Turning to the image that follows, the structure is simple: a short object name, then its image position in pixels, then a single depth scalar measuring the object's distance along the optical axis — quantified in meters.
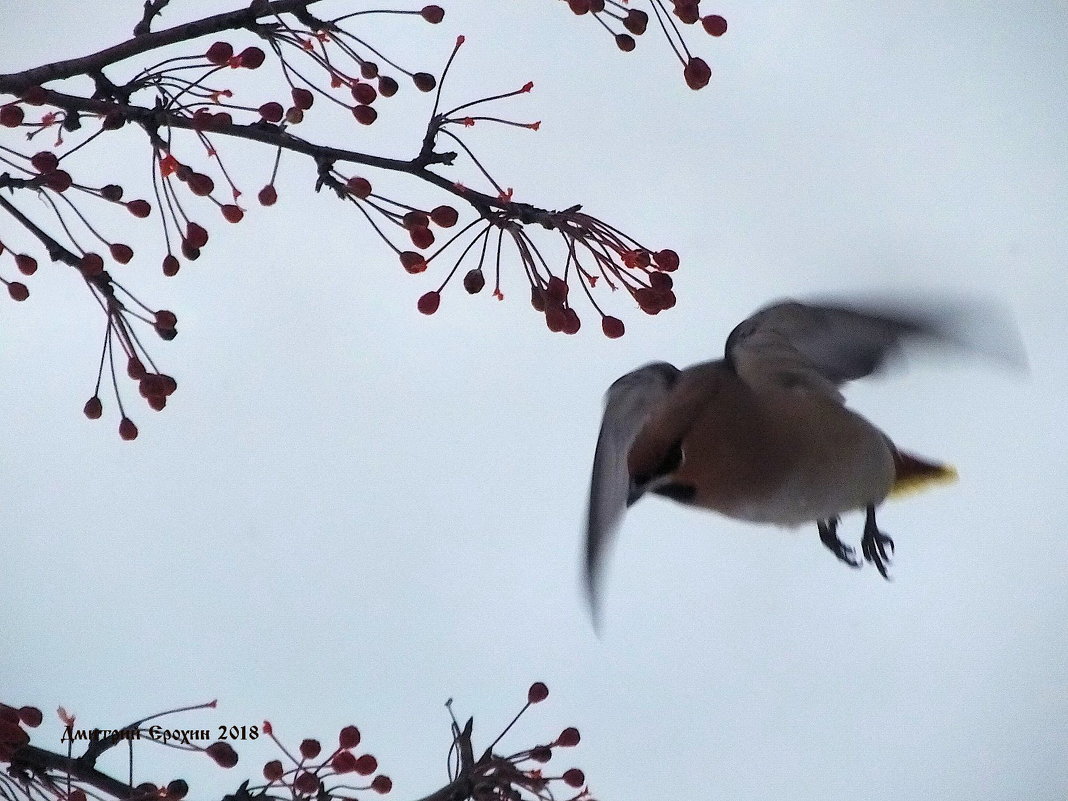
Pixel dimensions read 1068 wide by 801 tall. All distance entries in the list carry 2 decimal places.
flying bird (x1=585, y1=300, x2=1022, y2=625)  4.32
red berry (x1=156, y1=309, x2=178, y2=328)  4.14
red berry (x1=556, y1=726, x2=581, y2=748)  4.21
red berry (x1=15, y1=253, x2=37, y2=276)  4.15
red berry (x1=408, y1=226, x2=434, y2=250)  4.15
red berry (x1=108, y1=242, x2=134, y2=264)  4.16
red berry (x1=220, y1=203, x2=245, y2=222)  4.15
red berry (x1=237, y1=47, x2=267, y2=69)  4.15
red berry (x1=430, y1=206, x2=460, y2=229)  4.16
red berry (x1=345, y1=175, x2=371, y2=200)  4.12
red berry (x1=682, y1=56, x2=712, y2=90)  4.17
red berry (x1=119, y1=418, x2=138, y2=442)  4.17
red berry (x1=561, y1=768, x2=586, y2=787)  4.20
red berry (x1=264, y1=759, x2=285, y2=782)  4.15
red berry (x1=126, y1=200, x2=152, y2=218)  4.17
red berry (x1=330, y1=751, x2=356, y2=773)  4.19
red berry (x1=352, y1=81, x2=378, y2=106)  4.16
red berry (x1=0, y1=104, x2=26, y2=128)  4.12
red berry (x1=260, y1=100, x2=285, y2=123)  4.14
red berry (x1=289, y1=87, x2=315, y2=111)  4.17
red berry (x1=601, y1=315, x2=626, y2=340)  4.20
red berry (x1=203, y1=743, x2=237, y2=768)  4.16
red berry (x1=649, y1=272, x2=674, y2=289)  4.17
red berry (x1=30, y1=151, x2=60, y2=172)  4.11
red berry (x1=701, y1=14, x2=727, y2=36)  4.19
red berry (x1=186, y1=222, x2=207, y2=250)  4.14
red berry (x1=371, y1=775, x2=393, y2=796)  4.19
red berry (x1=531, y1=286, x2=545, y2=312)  4.16
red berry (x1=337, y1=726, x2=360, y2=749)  4.21
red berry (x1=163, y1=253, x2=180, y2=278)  4.15
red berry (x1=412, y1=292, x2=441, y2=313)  4.18
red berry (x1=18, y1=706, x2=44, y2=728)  4.14
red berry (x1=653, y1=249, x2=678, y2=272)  4.17
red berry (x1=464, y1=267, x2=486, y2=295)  4.17
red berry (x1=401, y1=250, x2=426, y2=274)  4.15
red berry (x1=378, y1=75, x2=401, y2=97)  4.15
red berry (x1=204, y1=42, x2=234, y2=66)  4.14
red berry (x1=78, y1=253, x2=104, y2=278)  4.09
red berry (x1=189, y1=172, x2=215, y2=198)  4.12
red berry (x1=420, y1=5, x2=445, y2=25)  4.13
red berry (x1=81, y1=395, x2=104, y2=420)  4.18
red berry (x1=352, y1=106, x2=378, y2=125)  4.16
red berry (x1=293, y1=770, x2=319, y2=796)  4.15
